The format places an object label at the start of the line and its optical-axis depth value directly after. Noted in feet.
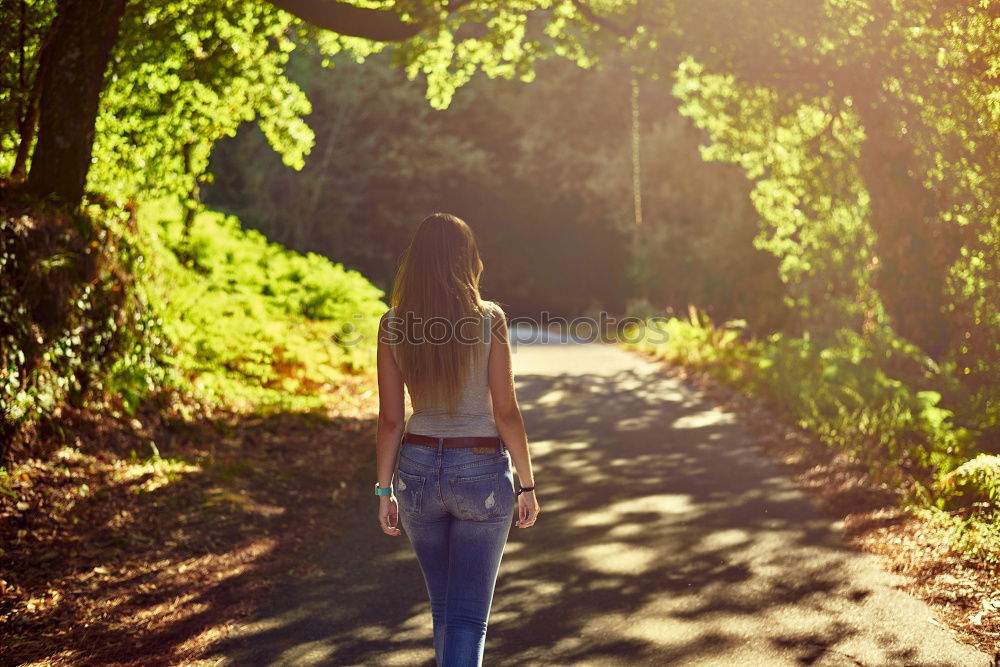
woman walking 11.16
